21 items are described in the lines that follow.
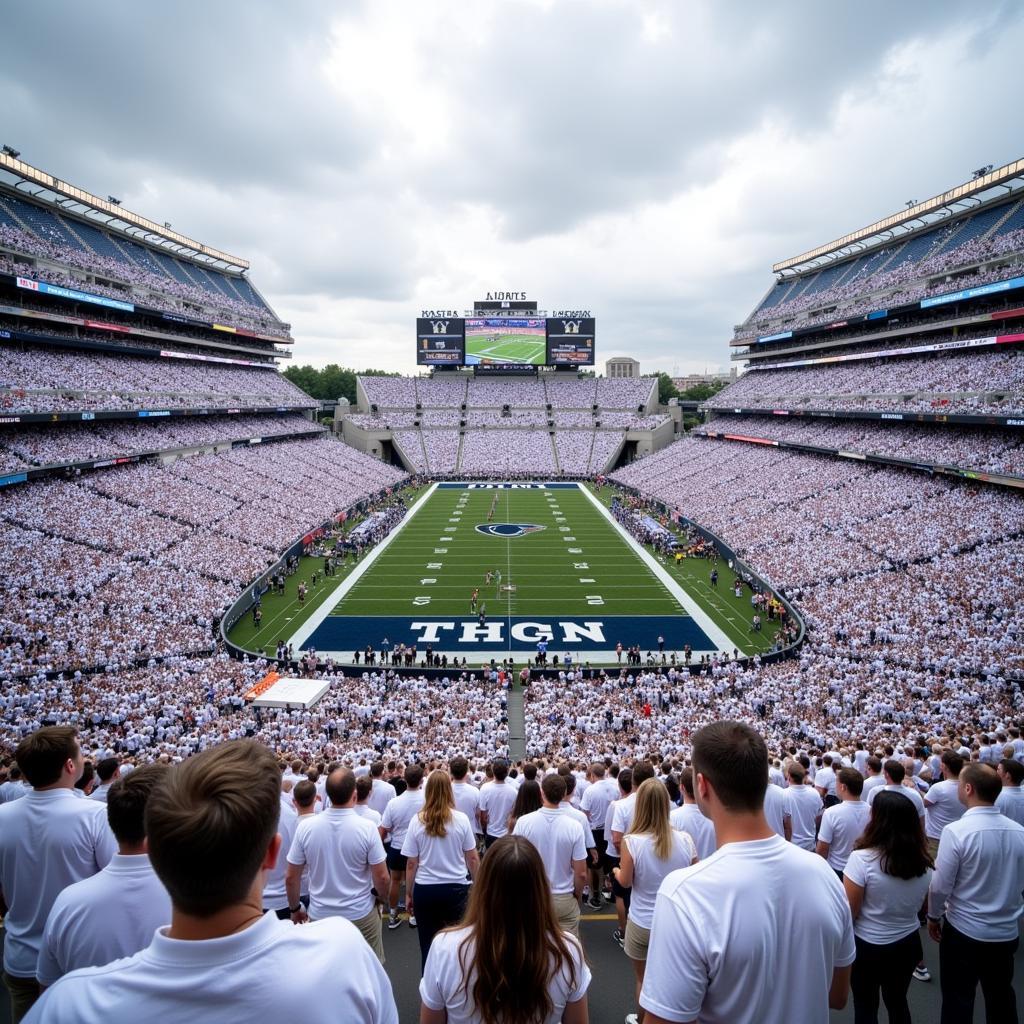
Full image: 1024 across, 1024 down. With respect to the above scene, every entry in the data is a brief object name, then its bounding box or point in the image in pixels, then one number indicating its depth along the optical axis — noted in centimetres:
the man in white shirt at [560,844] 435
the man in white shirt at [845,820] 504
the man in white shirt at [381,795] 709
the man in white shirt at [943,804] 592
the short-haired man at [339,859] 423
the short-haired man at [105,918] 265
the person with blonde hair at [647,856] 420
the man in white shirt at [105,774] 580
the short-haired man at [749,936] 222
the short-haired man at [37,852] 367
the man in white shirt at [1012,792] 493
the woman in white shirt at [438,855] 450
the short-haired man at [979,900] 401
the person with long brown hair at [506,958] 233
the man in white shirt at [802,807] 656
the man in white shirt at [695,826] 491
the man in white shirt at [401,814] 568
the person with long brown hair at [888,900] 374
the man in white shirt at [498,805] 620
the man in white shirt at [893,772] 540
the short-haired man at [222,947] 156
